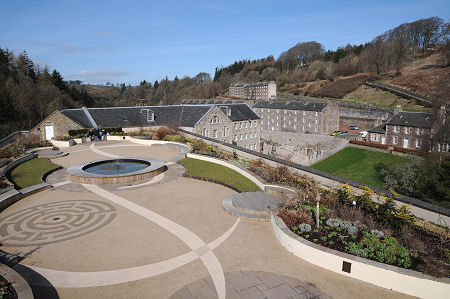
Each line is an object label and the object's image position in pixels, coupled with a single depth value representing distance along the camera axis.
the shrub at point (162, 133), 30.93
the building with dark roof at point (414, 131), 40.03
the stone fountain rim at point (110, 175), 16.86
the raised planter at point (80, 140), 30.34
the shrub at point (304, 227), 9.73
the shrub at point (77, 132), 31.81
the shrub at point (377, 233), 9.27
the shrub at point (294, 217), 10.38
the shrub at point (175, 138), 28.94
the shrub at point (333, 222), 10.04
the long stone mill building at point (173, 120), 33.09
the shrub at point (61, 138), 29.61
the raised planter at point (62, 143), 28.52
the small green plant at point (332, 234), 9.41
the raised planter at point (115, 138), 32.06
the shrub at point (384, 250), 8.07
